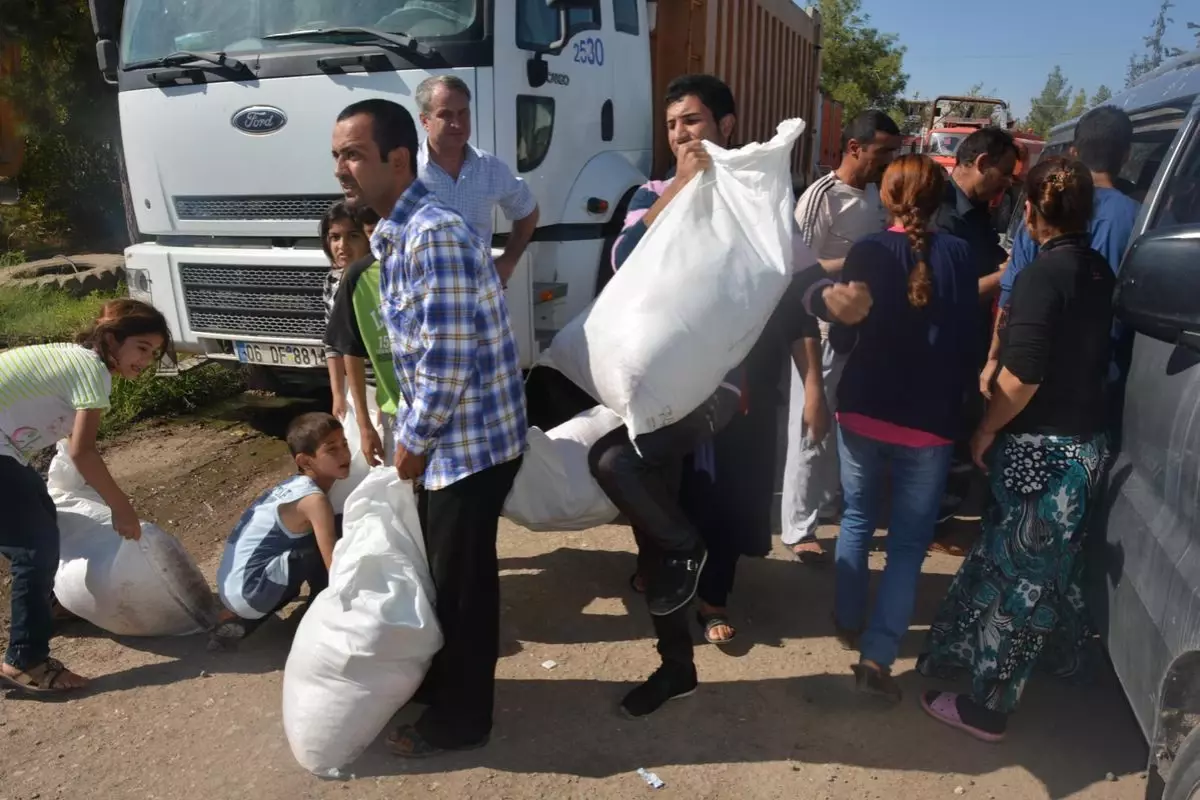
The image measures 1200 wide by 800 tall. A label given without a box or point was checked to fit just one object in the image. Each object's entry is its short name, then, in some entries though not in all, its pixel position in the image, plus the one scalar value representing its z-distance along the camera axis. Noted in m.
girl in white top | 2.95
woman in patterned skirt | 2.46
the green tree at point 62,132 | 9.91
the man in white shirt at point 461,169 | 3.59
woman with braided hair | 2.69
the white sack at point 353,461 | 3.48
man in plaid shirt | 2.35
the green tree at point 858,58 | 34.56
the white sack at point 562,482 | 3.24
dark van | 1.85
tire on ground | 9.02
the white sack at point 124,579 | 3.19
